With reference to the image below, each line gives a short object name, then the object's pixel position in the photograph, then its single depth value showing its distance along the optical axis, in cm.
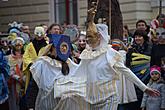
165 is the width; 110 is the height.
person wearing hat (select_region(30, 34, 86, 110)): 895
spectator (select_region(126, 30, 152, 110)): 1055
